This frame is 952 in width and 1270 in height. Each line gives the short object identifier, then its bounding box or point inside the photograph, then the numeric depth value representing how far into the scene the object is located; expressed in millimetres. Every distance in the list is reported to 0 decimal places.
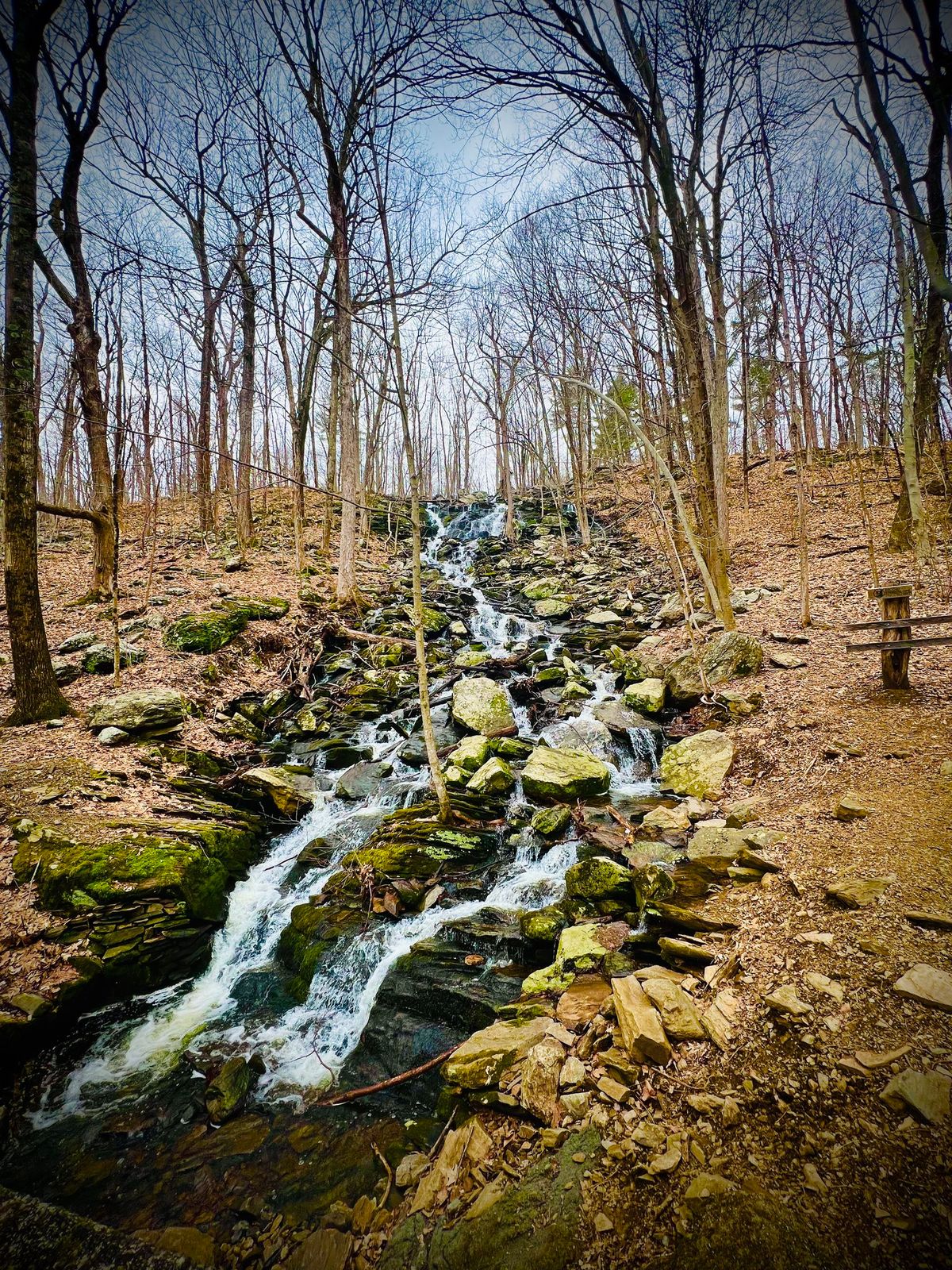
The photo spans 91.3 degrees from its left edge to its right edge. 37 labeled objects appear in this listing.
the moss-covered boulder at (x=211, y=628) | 8562
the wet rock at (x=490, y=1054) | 2637
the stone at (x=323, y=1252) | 2209
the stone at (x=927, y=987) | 2023
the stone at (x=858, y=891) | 2746
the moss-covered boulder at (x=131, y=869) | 3953
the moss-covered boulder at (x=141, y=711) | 6137
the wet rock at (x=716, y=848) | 3709
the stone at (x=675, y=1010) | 2307
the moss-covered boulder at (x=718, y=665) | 7207
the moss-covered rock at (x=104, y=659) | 7379
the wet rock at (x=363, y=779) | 6496
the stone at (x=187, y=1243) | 2363
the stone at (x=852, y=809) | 3676
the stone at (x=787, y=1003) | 2199
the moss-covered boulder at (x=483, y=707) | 7652
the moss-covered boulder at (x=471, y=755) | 6543
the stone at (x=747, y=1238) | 1421
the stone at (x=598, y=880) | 4012
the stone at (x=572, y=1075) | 2311
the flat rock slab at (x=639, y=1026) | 2250
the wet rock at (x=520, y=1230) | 1748
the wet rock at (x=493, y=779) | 6078
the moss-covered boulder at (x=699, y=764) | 5422
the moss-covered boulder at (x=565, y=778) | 5855
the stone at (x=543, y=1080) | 2270
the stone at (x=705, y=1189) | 1647
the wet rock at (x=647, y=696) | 7531
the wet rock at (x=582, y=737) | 6961
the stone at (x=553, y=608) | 13141
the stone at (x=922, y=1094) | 1636
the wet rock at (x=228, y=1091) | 3160
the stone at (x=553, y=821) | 5227
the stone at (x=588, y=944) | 3334
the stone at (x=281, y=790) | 6070
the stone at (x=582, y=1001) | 2730
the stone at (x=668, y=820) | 4809
